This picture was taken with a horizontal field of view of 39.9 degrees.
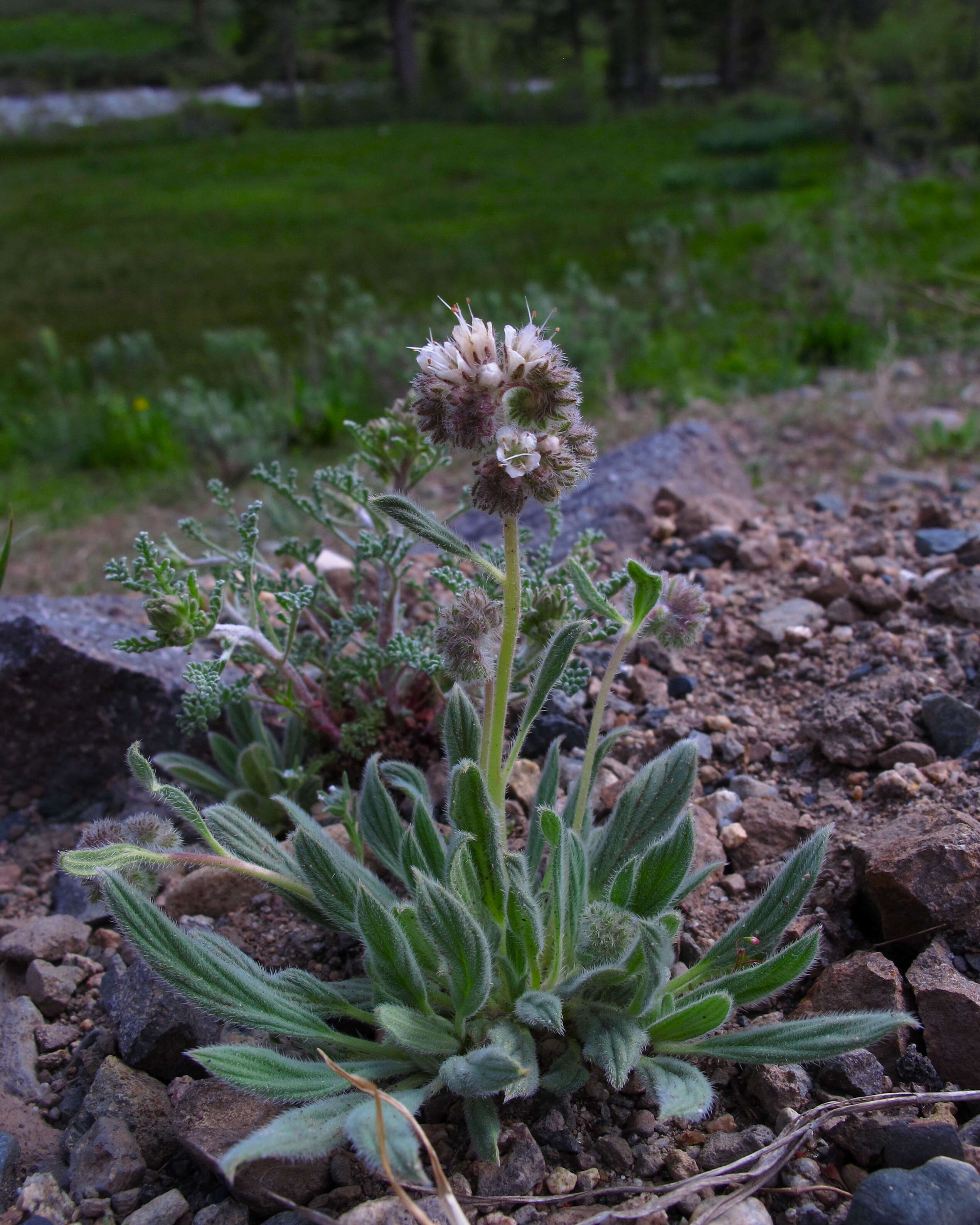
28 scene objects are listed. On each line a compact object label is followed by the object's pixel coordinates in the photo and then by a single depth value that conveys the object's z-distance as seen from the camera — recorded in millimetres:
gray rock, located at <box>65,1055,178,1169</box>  307
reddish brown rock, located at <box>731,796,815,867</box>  371
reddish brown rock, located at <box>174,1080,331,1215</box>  286
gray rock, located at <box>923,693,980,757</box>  392
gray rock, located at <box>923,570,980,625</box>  450
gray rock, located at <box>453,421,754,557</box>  556
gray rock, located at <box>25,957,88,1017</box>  353
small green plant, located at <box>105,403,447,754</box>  350
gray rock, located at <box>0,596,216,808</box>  440
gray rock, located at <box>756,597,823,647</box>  464
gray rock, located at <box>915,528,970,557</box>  512
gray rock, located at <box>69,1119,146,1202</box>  296
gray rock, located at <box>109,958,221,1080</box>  325
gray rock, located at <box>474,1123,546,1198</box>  286
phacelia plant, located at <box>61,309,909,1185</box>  283
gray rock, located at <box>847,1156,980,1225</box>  261
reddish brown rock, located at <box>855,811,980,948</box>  323
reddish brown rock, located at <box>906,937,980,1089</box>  303
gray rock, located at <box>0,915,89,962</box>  364
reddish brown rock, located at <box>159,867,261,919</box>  380
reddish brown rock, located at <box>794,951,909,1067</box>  311
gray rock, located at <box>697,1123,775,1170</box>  293
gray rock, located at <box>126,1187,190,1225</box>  287
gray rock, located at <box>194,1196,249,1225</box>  287
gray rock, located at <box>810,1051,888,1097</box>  303
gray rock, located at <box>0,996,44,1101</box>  328
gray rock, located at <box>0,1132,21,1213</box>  296
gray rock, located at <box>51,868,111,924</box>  389
